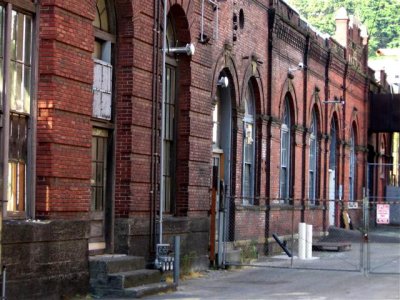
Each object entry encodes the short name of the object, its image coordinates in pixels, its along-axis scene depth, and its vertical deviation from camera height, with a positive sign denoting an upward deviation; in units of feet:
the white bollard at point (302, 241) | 86.19 -2.57
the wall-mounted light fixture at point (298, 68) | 101.22 +15.06
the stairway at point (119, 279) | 53.36 -3.83
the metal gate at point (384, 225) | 84.48 -1.74
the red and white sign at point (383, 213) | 90.43 +0.02
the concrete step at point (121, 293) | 53.26 -4.53
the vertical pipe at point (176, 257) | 59.94 -2.88
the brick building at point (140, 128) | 48.70 +5.38
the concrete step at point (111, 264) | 53.47 -3.07
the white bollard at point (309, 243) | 88.38 -2.83
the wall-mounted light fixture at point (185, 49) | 66.33 +10.91
